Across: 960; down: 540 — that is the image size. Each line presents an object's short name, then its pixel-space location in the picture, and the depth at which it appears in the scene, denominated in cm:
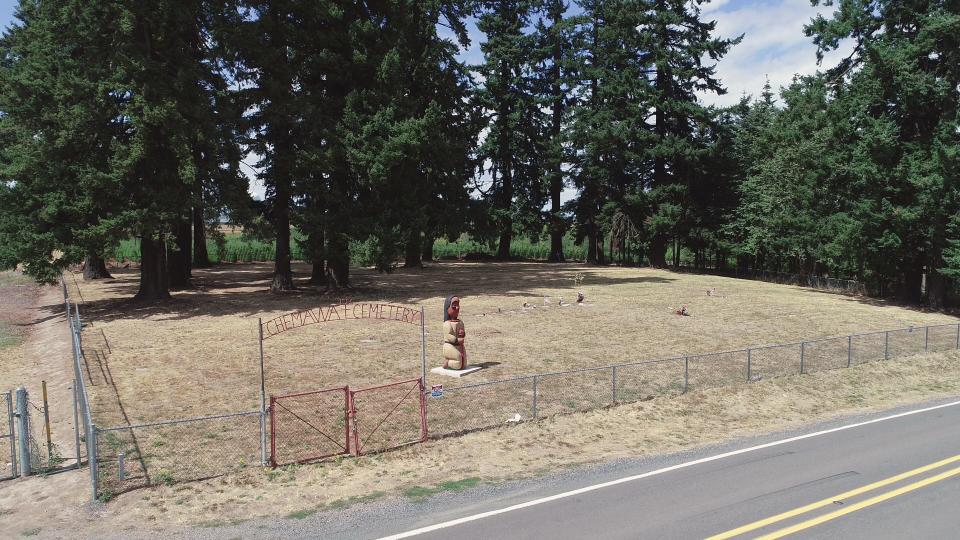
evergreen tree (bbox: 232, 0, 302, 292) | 3397
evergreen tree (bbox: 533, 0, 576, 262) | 6719
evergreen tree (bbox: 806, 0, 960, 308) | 3359
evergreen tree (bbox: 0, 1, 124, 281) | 2838
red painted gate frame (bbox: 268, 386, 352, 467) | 1265
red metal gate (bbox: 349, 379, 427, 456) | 1430
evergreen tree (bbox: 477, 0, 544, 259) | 6744
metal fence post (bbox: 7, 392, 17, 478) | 1220
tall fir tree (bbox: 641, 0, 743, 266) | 6016
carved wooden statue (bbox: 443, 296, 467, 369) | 1980
